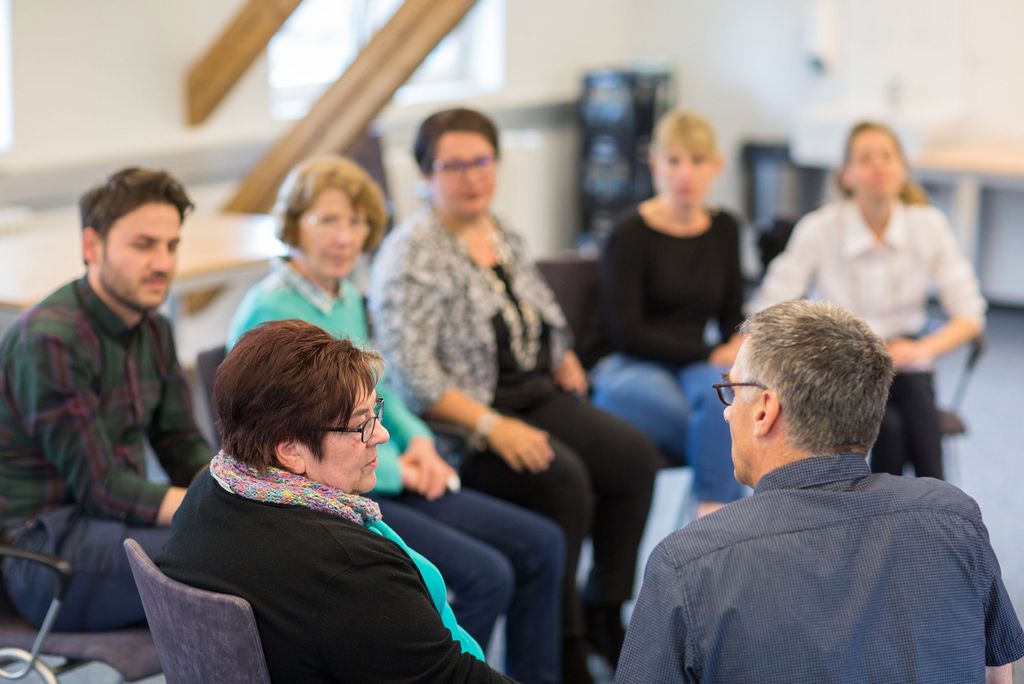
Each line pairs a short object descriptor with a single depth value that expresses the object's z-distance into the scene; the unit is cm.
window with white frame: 585
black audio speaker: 671
